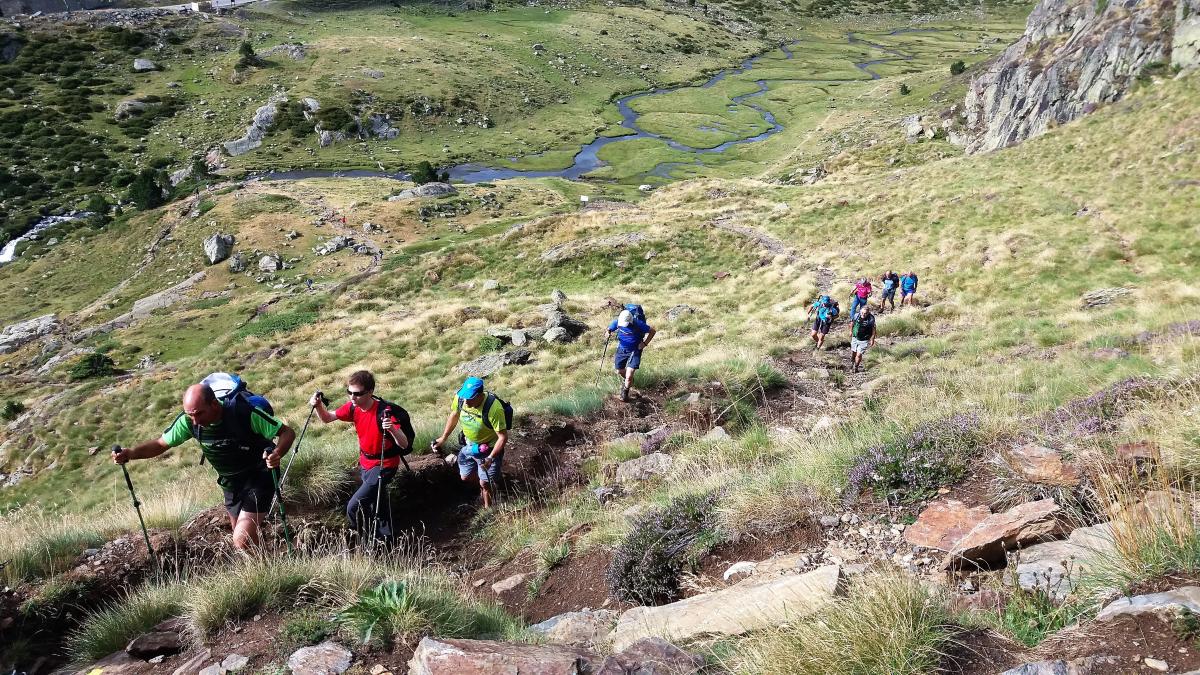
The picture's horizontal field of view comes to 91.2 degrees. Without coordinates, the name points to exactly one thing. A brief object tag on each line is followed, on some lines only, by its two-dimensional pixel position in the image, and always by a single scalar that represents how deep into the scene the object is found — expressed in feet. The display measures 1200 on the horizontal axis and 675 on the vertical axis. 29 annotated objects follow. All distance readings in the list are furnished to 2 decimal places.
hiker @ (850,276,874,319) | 54.90
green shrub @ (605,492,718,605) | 18.12
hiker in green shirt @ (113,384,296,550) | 20.57
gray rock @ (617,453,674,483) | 28.66
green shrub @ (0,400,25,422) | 89.86
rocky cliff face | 110.83
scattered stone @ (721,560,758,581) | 17.20
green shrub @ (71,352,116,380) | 101.86
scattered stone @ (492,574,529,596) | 21.90
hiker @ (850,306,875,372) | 48.01
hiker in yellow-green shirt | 27.55
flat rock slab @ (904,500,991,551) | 15.83
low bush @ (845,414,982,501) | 18.62
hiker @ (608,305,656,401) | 41.70
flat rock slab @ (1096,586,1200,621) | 9.30
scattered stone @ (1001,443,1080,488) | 16.40
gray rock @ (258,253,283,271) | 147.95
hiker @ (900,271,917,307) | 74.54
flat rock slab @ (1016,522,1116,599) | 11.98
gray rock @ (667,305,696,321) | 84.27
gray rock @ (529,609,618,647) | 15.62
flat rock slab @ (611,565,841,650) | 12.82
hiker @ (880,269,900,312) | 73.41
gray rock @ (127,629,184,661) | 15.62
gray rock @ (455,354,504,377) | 71.51
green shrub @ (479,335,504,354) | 81.51
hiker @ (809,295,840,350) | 56.13
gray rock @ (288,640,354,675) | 13.58
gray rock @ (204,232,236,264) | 155.63
